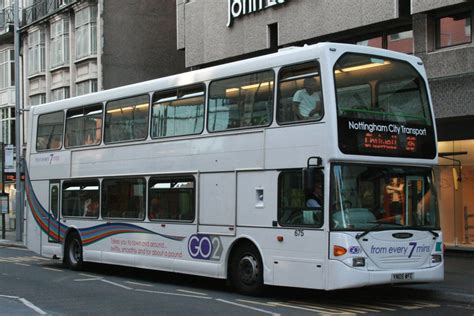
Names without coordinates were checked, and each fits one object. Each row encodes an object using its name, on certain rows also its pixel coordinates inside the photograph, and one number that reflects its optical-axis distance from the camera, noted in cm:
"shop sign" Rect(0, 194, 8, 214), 3077
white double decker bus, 1094
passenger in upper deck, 1116
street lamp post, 2984
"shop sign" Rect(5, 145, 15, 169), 3144
